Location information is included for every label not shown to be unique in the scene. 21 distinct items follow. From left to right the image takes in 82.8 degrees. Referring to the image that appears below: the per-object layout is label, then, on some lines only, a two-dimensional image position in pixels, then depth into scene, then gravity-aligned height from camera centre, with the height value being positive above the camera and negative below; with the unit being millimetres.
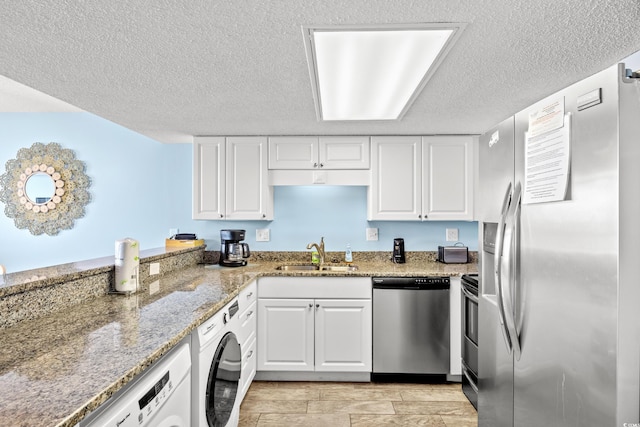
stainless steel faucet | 3342 -305
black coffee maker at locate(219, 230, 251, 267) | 3232 -307
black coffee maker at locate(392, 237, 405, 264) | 3424 -346
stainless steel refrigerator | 923 -126
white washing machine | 1553 -762
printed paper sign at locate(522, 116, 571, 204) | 1113 +167
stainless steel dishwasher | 2881 -893
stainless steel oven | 2545 -886
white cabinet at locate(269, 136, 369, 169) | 3295 +575
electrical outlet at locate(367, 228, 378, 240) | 3586 -175
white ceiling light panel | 1457 +731
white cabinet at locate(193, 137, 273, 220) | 3312 +355
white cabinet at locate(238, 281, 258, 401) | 2393 -836
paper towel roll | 2012 -286
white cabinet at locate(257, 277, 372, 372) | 2914 -908
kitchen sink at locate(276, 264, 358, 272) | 3324 -489
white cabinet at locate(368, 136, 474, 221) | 3281 +358
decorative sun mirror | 3811 +247
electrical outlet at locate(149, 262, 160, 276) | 2492 -374
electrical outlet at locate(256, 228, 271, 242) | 3604 -194
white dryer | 930 -545
